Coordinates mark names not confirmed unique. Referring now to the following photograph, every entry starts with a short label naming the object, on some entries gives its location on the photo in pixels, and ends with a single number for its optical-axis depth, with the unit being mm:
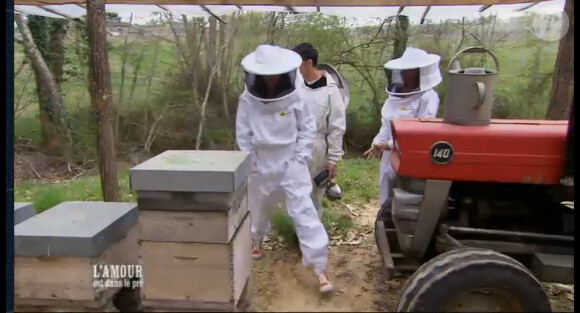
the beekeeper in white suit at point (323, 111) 3586
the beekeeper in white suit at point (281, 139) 2875
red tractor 2041
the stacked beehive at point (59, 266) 2152
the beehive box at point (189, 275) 2141
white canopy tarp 4582
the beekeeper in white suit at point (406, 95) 3346
